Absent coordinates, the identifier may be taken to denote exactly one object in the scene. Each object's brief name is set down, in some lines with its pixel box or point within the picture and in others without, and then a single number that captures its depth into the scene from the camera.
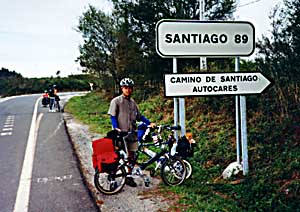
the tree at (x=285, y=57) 7.73
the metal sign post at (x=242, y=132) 6.43
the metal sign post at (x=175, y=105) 6.69
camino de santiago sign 6.39
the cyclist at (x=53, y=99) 19.23
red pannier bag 5.91
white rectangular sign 6.48
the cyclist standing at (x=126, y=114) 6.32
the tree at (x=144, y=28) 14.04
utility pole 11.85
